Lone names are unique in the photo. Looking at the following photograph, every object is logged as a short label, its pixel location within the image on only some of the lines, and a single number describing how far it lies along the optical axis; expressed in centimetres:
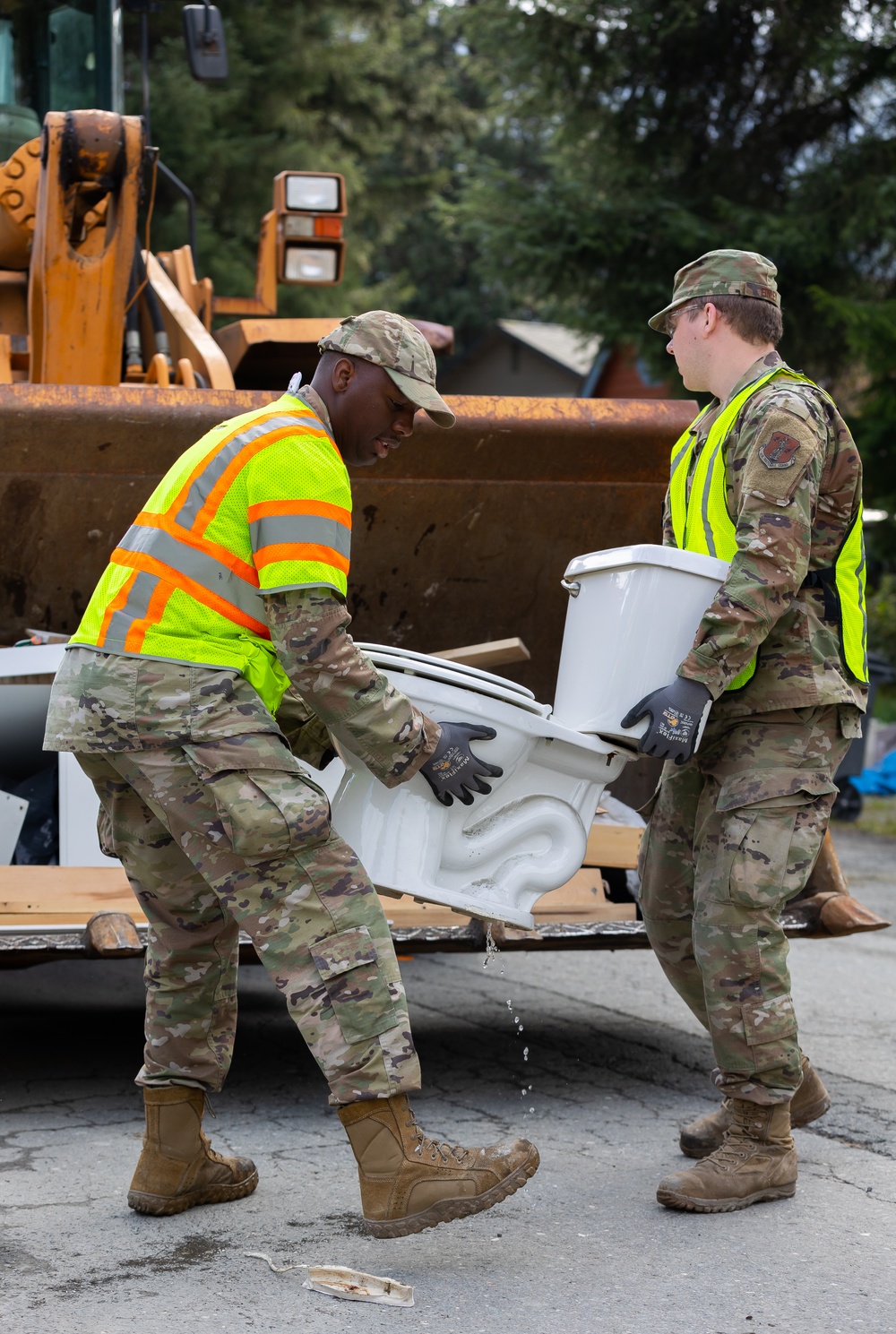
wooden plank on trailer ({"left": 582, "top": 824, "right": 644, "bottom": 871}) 812
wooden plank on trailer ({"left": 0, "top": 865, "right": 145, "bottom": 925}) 713
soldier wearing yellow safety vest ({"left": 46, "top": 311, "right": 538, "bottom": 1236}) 529
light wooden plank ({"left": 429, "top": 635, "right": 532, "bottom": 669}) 788
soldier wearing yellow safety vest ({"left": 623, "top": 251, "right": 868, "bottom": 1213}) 594
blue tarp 2311
